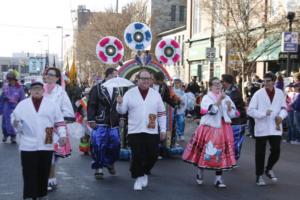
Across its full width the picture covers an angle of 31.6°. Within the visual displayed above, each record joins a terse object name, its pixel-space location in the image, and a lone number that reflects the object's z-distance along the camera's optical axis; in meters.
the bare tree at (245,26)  22.14
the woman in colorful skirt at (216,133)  8.13
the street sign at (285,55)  17.40
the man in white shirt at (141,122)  7.98
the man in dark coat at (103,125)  8.78
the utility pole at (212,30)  23.19
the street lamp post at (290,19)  17.02
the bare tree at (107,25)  40.47
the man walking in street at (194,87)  24.06
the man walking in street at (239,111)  9.32
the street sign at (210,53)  23.01
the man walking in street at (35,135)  6.30
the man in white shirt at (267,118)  8.40
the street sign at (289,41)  16.48
